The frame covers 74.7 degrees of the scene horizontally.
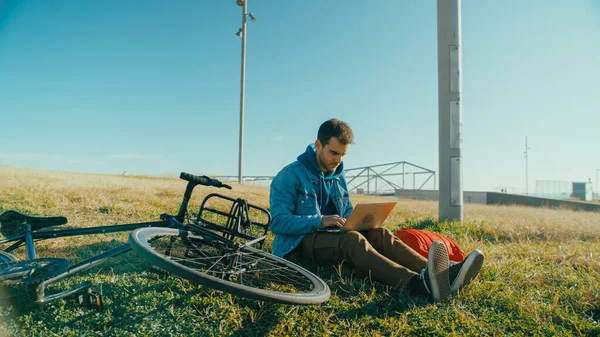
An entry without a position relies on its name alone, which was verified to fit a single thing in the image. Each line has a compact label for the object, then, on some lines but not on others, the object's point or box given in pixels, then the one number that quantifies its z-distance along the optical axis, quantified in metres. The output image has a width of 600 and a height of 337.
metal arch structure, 20.95
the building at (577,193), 31.17
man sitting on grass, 3.01
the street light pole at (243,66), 17.61
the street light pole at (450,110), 6.79
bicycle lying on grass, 2.19
